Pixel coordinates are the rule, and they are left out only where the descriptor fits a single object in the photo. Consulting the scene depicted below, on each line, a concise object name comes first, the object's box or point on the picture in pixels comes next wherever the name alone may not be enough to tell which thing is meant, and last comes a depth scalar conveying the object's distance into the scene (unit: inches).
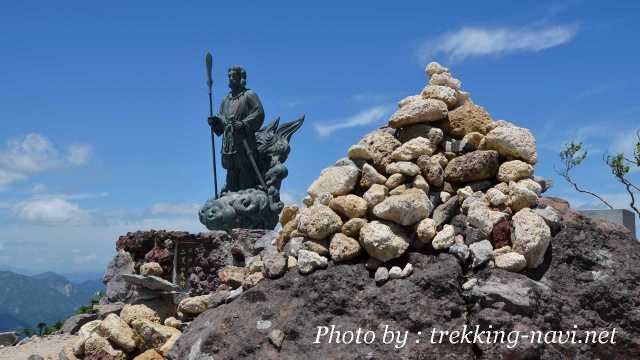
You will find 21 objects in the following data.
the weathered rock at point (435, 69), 213.5
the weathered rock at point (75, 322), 324.8
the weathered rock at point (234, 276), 192.1
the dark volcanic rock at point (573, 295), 147.4
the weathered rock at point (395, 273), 156.6
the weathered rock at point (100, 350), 189.9
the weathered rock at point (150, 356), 182.3
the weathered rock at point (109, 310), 266.8
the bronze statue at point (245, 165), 509.4
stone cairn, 160.2
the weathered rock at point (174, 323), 200.1
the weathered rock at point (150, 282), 227.6
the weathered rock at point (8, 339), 341.8
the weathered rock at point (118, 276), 338.3
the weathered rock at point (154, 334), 190.2
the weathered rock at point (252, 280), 177.8
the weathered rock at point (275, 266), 171.6
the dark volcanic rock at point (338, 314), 148.5
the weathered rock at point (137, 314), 204.4
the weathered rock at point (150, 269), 299.2
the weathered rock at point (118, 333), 190.7
